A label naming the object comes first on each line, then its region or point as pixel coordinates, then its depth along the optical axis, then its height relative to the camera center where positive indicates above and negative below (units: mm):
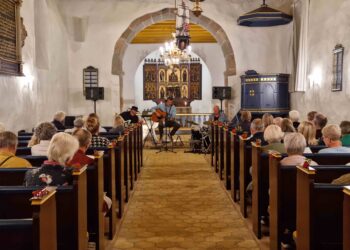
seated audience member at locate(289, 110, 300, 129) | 8562 -186
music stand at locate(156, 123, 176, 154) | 12092 -1118
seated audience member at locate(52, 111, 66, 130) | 8594 -231
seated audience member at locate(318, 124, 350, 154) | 4844 -351
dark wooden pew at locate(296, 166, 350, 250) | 3176 -754
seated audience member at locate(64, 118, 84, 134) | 7114 -237
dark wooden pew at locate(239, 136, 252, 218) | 5656 -752
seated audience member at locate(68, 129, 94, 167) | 4426 -389
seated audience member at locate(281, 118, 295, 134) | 5899 -246
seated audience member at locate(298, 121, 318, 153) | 5758 -314
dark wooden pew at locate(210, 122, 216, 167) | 9823 -754
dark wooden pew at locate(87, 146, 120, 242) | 4951 -818
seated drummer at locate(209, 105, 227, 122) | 11328 -191
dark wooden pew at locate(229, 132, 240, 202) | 6492 -848
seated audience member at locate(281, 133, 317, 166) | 4215 -387
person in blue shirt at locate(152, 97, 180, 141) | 12258 -257
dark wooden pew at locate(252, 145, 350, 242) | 4715 -714
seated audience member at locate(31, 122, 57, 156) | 5004 -332
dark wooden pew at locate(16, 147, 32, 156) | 5430 -511
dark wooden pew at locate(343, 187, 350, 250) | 2411 -595
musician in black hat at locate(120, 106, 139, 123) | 11516 -188
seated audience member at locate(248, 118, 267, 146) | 6211 -315
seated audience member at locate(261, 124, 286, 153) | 5248 -335
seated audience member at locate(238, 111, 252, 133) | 8633 -263
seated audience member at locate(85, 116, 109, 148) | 6020 -335
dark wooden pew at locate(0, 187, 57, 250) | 2346 -644
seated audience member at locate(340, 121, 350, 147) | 5535 -319
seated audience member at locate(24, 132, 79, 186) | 3385 -443
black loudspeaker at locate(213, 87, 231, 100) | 13953 +439
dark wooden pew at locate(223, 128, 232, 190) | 7339 -821
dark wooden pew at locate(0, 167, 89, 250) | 3243 -762
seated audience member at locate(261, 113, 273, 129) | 6836 -191
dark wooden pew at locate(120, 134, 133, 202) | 6632 -818
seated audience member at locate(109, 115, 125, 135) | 8177 -323
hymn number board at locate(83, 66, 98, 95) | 14016 +943
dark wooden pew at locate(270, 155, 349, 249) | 4039 -797
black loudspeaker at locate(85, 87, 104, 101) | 13672 +439
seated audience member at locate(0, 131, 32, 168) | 4105 -401
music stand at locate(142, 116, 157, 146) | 13020 -834
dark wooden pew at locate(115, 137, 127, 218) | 5805 -898
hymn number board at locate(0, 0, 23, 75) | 7819 +1256
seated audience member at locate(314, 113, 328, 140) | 6820 -238
